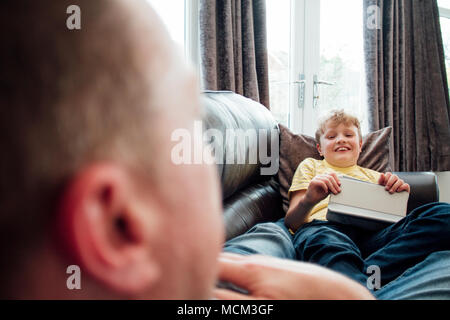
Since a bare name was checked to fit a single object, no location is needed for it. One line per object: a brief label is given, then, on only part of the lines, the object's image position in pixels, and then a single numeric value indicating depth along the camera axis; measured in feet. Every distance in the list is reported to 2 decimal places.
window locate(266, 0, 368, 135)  8.43
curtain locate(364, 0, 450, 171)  8.55
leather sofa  3.19
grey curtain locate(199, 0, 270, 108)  6.25
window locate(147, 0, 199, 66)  6.57
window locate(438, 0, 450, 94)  10.16
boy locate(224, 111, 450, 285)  2.42
